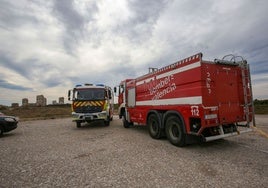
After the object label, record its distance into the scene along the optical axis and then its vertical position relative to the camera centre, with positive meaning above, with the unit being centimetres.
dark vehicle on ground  854 -78
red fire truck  496 +19
